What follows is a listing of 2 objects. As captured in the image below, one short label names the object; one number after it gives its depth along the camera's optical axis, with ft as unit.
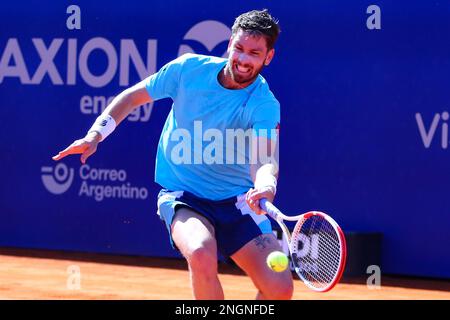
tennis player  29.50
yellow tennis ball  27.94
